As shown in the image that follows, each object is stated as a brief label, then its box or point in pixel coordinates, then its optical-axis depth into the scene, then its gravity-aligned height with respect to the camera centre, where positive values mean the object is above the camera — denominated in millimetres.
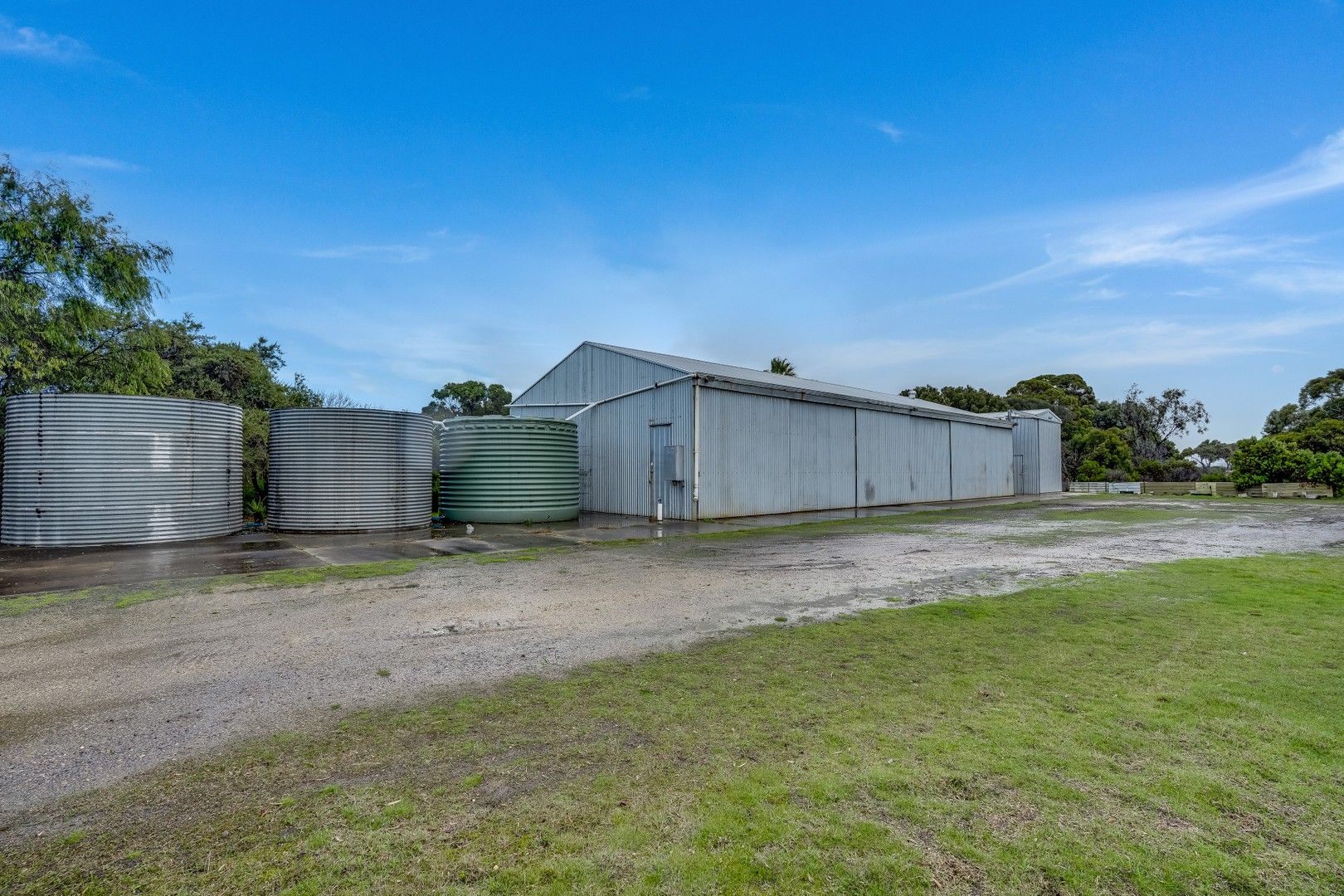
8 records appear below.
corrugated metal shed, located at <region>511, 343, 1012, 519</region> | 16938 +855
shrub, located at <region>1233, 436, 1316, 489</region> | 28469 -29
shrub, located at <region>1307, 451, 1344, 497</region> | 27516 -408
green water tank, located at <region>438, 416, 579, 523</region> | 15062 -49
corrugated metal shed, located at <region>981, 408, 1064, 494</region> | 32219 +637
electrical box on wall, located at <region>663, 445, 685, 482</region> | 16703 +78
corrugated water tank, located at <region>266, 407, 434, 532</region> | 13148 -49
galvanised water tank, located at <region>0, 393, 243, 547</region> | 10469 -1
